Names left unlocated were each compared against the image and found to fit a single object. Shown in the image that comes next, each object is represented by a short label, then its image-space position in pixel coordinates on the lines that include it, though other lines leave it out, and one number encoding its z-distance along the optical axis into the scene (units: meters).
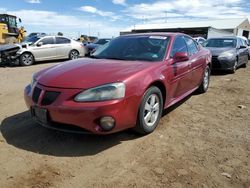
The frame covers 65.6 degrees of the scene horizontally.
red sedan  2.46
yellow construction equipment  13.22
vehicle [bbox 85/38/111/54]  12.82
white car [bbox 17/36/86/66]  9.39
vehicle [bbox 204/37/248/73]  6.98
